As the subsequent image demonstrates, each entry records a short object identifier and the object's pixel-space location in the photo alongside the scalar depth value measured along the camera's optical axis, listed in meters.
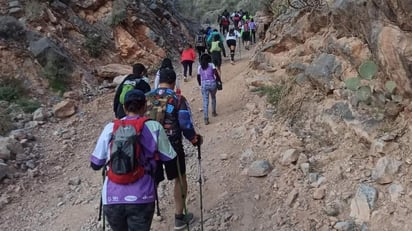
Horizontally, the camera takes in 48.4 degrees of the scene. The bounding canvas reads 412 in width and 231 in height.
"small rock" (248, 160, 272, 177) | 6.39
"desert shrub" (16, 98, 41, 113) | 10.12
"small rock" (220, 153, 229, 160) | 7.29
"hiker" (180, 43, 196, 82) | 13.75
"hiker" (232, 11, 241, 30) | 25.53
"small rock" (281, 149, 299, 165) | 6.26
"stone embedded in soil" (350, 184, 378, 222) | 4.80
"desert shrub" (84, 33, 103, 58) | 13.91
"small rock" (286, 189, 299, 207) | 5.56
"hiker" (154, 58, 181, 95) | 8.01
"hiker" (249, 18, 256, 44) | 21.85
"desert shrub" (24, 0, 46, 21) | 13.34
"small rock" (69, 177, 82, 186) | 7.30
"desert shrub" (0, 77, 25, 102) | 10.44
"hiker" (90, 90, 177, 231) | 3.71
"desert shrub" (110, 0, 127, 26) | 15.52
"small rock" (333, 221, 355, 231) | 4.77
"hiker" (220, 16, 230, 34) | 26.75
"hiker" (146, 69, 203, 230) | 4.82
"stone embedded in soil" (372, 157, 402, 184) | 4.95
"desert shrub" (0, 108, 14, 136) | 8.73
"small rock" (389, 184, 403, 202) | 4.73
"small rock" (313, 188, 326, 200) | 5.39
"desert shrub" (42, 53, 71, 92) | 11.71
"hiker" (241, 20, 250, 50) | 20.94
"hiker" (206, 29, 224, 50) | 14.17
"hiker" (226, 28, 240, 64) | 16.00
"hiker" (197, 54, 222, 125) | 9.39
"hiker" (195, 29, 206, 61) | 16.05
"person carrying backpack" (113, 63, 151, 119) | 5.97
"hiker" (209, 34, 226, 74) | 13.12
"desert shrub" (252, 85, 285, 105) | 8.50
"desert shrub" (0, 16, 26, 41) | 12.20
